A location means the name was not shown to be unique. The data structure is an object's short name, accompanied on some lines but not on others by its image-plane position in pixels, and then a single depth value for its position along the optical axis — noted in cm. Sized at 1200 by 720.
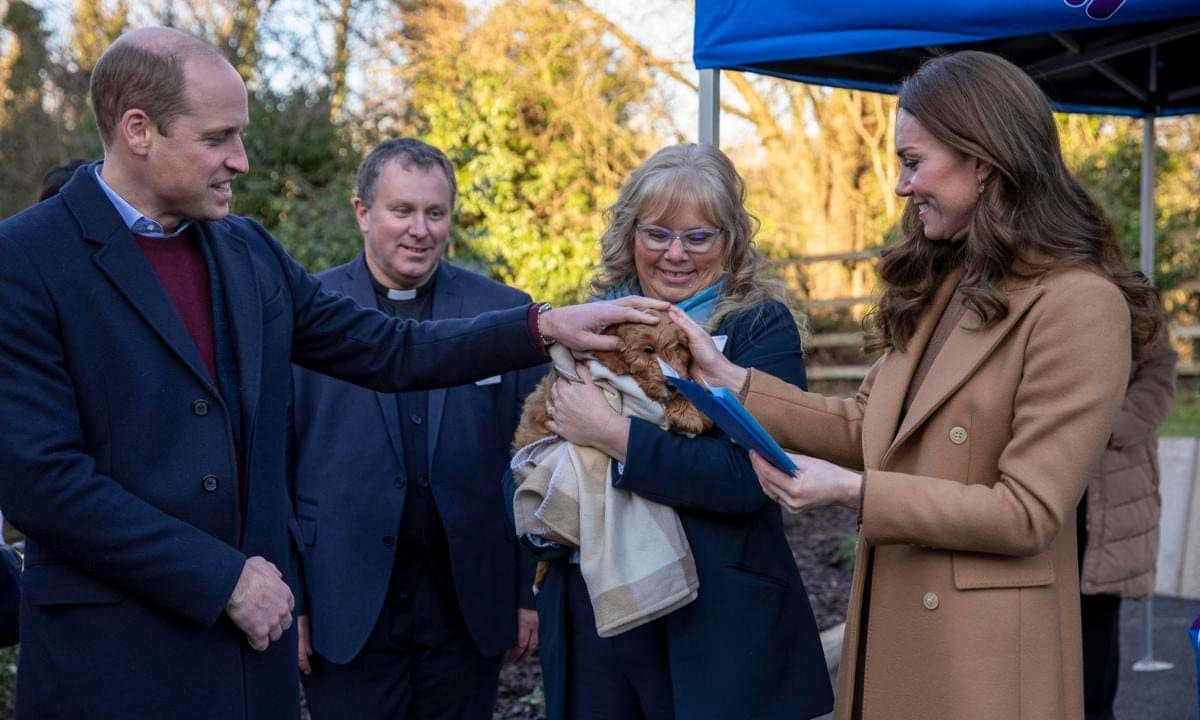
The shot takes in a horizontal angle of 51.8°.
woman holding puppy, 299
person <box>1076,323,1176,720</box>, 514
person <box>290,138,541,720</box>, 376
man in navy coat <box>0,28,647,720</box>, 245
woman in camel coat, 250
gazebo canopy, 352
